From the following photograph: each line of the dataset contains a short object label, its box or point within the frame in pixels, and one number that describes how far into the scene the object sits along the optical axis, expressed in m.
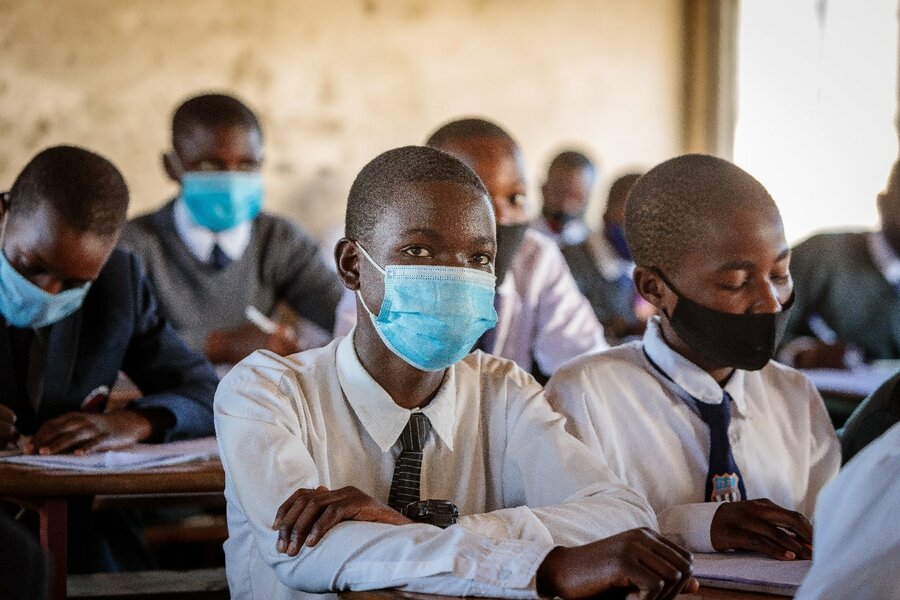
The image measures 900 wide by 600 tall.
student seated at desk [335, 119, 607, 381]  3.02
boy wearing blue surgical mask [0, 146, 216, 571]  2.50
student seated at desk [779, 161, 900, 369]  4.89
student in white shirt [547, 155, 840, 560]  2.14
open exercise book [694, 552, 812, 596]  1.61
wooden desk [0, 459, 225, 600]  2.15
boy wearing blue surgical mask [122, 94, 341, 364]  4.12
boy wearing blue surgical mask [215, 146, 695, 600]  1.65
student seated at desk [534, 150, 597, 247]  6.39
